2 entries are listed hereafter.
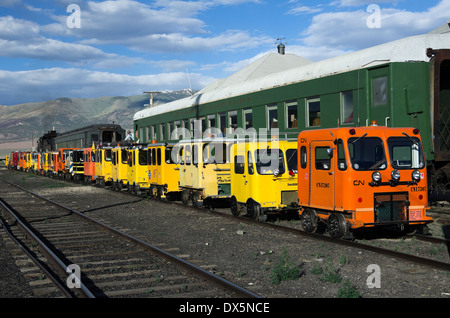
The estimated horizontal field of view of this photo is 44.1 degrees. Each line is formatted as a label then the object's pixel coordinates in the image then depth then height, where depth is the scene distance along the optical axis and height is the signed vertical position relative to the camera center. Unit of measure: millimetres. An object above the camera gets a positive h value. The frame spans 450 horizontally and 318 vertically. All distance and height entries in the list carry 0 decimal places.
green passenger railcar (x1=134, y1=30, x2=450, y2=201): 13422 +1572
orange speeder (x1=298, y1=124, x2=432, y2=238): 10648 -519
